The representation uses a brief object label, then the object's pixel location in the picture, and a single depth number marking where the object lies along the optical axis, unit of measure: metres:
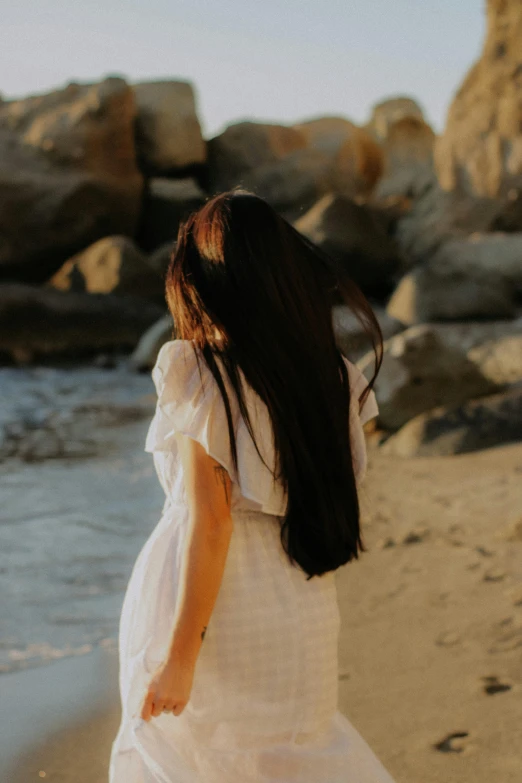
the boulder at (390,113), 34.43
